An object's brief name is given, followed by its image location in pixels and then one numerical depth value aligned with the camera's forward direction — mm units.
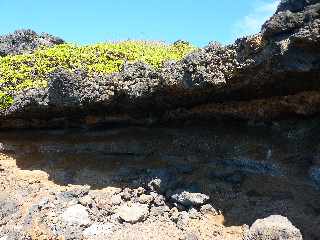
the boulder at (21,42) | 10602
